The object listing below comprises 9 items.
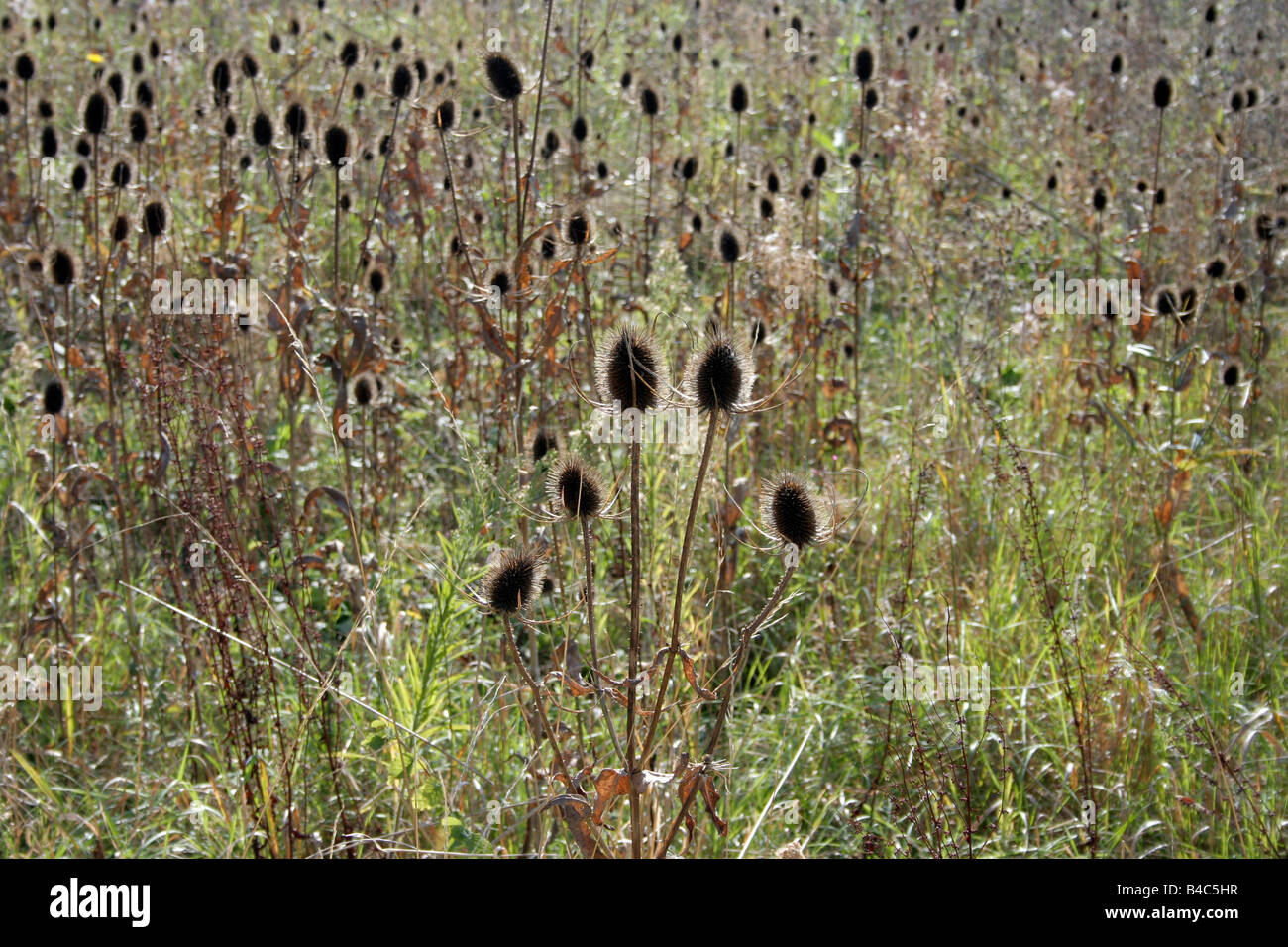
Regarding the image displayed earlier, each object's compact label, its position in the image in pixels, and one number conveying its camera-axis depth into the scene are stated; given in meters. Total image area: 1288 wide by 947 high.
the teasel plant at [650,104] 4.66
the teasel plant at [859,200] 4.21
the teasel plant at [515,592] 1.69
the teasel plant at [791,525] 1.60
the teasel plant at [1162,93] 4.50
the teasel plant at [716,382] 1.56
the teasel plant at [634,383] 1.59
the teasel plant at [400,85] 3.37
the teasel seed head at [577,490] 1.68
